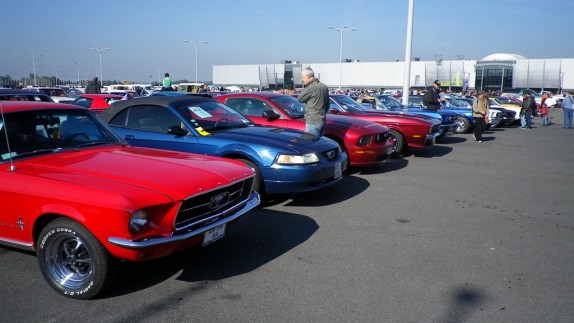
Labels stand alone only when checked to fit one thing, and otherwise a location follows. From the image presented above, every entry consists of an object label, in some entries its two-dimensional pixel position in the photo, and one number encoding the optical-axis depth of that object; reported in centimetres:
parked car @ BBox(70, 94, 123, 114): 1331
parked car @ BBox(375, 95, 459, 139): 1356
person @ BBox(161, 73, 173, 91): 1689
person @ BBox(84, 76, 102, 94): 1794
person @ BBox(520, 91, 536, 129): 2059
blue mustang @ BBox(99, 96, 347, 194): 579
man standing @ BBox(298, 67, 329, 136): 754
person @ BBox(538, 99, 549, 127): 2333
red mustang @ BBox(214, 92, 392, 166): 808
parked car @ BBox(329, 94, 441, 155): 1031
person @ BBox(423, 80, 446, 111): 1427
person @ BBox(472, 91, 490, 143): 1423
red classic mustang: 319
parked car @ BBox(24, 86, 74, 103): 2206
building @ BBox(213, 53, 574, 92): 7219
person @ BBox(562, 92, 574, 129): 2073
